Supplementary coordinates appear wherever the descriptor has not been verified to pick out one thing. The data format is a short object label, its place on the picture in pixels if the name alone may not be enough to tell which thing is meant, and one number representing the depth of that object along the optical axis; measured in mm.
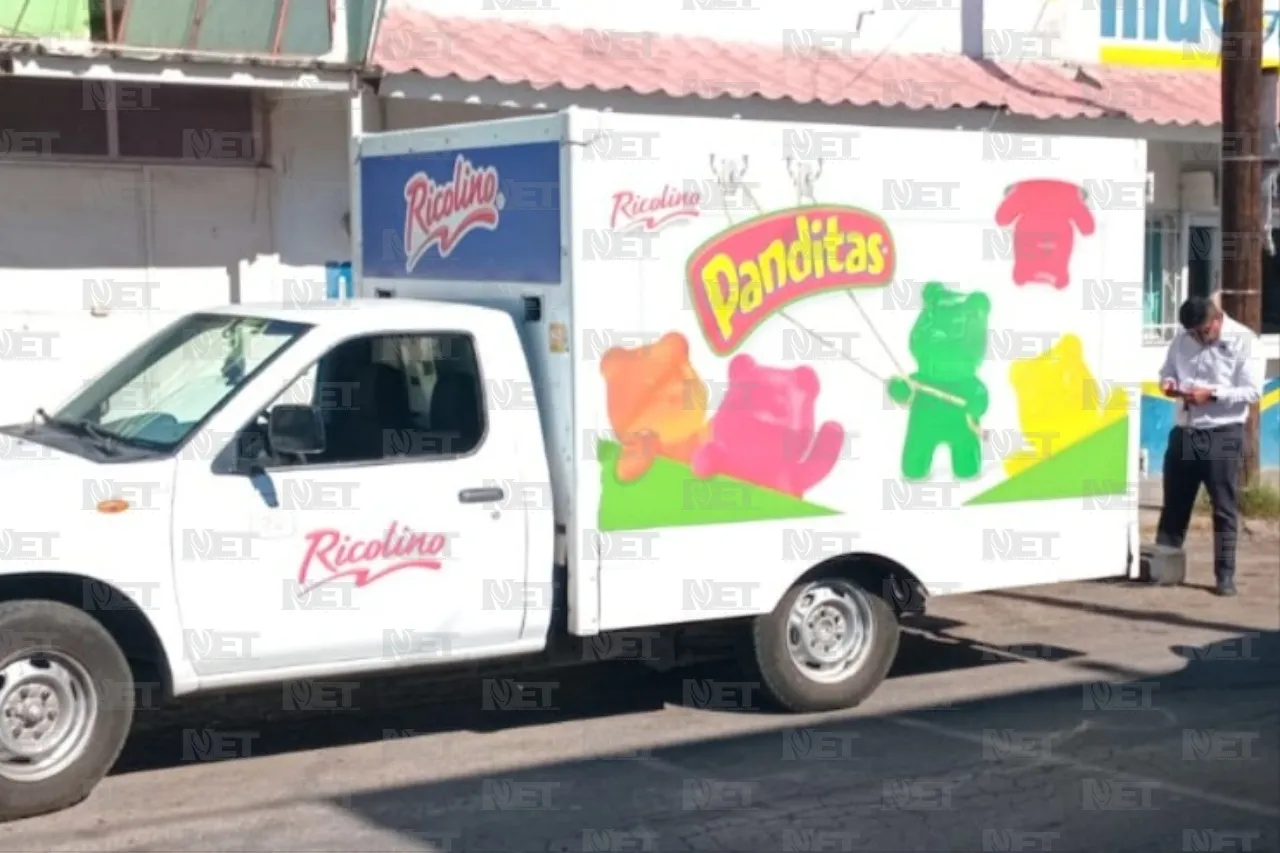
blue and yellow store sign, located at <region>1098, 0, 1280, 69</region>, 15680
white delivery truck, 6766
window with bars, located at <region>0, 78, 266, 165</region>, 11555
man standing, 11250
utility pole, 13156
